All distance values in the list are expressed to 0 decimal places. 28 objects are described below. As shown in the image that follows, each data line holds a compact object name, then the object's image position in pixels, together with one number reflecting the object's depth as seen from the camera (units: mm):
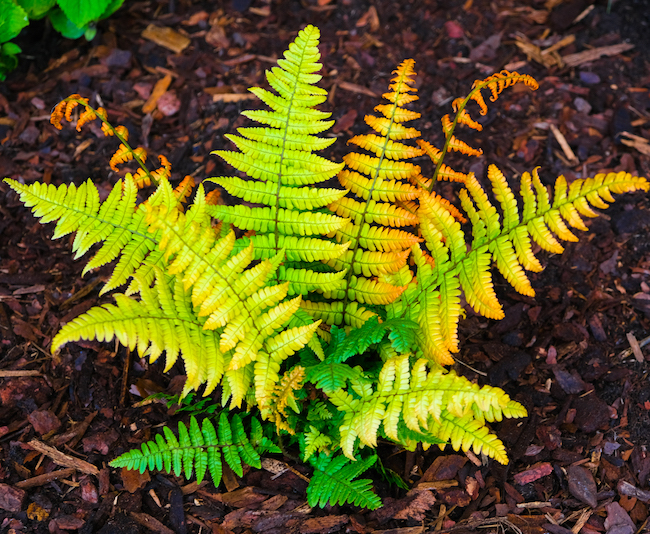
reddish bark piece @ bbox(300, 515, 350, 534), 2447
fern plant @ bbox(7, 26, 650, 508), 2021
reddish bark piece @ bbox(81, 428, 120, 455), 2693
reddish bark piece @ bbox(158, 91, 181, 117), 4074
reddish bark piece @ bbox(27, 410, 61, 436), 2756
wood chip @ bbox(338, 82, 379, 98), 4137
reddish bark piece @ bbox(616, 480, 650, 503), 2602
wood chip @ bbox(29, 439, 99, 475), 2621
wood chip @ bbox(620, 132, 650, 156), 3809
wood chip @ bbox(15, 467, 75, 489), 2559
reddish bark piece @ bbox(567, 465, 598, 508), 2594
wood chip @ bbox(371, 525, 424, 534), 2456
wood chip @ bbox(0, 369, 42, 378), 2902
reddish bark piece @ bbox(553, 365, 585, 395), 2945
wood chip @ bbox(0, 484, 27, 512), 2490
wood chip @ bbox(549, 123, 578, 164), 3820
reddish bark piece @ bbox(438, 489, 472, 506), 2574
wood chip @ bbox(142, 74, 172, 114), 4086
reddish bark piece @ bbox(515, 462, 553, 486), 2654
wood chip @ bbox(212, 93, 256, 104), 4090
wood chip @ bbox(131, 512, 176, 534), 2463
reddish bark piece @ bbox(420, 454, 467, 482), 2648
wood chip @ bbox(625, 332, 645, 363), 3018
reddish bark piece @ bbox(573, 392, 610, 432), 2807
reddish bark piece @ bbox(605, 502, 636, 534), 2521
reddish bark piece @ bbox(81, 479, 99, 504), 2541
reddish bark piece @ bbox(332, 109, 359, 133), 3961
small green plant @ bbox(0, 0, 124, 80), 3633
